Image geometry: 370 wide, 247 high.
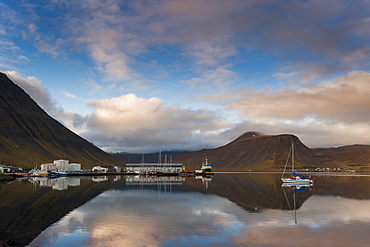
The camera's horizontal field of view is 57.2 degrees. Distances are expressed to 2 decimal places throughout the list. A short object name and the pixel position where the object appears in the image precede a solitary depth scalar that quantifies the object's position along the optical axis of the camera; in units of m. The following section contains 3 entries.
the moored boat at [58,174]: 183.90
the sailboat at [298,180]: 106.75
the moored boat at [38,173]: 172.15
